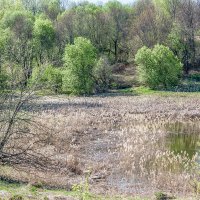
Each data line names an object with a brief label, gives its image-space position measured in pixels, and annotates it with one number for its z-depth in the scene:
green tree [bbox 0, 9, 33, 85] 64.50
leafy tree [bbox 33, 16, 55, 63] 65.38
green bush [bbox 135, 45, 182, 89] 55.81
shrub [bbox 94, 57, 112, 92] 57.44
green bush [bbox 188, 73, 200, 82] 61.66
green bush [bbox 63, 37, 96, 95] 55.75
